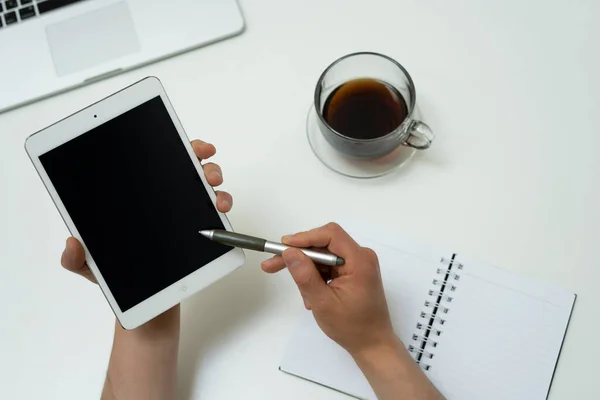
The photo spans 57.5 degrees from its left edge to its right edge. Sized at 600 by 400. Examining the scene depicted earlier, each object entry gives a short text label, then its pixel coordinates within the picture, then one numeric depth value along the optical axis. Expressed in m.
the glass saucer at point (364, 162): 0.67
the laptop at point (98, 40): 0.73
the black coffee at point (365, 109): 0.65
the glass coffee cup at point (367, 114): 0.63
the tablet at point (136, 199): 0.55
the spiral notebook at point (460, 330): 0.58
